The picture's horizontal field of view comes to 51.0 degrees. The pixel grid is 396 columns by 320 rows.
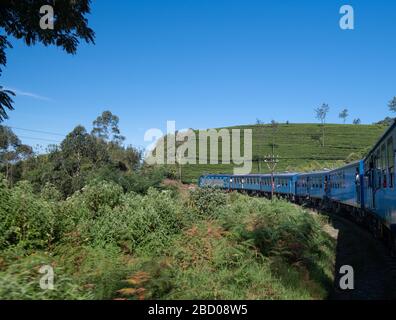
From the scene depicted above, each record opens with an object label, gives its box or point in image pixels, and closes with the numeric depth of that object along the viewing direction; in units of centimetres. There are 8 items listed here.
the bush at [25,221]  949
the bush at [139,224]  1130
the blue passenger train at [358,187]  1005
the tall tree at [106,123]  7249
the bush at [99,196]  1410
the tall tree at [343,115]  15306
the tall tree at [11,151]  5336
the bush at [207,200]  1723
